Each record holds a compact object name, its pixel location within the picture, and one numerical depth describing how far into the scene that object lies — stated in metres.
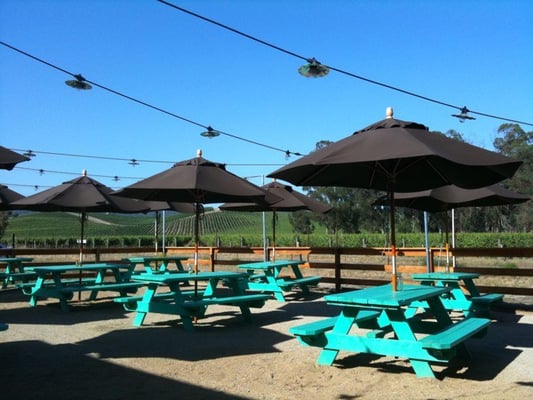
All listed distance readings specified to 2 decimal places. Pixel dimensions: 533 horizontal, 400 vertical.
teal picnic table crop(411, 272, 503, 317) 6.45
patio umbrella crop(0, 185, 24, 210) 10.10
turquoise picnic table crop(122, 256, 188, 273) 10.34
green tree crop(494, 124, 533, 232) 40.44
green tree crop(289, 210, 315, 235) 51.22
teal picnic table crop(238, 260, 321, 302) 9.09
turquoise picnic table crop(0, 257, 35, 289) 9.73
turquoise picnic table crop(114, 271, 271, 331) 6.28
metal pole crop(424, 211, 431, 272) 9.25
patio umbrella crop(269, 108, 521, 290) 4.08
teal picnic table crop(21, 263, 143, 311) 8.02
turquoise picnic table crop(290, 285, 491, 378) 3.89
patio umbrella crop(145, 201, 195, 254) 11.75
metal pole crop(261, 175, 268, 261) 12.44
